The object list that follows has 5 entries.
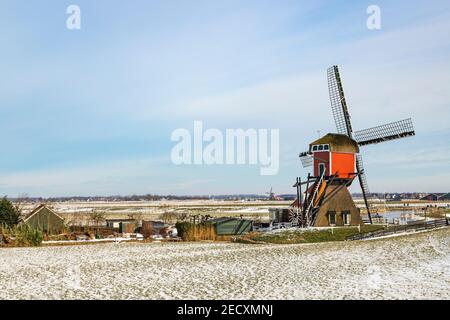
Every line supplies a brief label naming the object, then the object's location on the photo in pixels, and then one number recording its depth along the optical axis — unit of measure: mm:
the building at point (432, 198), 182375
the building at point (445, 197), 177500
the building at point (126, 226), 49688
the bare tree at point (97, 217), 54131
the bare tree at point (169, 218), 70000
